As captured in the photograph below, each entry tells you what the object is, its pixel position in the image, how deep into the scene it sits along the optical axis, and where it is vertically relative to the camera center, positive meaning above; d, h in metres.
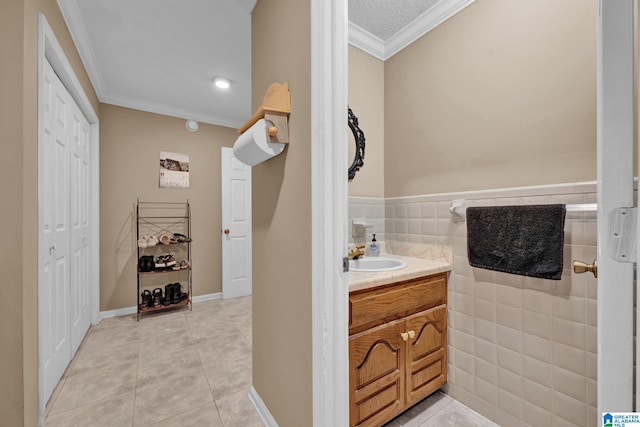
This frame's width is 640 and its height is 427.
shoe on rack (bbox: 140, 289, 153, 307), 2.94 -0.98
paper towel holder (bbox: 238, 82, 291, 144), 1.15 +0.44
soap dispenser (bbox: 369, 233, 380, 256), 1.99 -0.28
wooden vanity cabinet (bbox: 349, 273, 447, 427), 1.21 -0.71
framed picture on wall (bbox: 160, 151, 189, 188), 3.25 +0.54
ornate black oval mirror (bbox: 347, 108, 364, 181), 1.98 +0.52
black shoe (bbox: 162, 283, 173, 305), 3.08 -0.98
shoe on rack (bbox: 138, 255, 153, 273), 2.94 -0.60
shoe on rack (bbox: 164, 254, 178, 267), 3.08 -0.58
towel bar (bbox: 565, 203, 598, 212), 1.13 +0.02
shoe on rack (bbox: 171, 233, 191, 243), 3.16 -0.32
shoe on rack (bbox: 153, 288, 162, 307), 3.02 -1.00
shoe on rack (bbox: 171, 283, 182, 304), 3.12 -0.99
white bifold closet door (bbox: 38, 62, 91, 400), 1.59 -0.13
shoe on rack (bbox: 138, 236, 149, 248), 2.95 -0.35
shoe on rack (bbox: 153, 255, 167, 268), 3.03 -0.59
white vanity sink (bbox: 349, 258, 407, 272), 1.78 -0.35
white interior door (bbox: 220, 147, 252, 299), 3.62 -0.21
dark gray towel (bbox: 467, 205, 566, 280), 1.22 -0.14
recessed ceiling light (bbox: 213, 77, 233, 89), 2.63 +1.33
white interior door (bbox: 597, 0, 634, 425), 0.50 +0.06
